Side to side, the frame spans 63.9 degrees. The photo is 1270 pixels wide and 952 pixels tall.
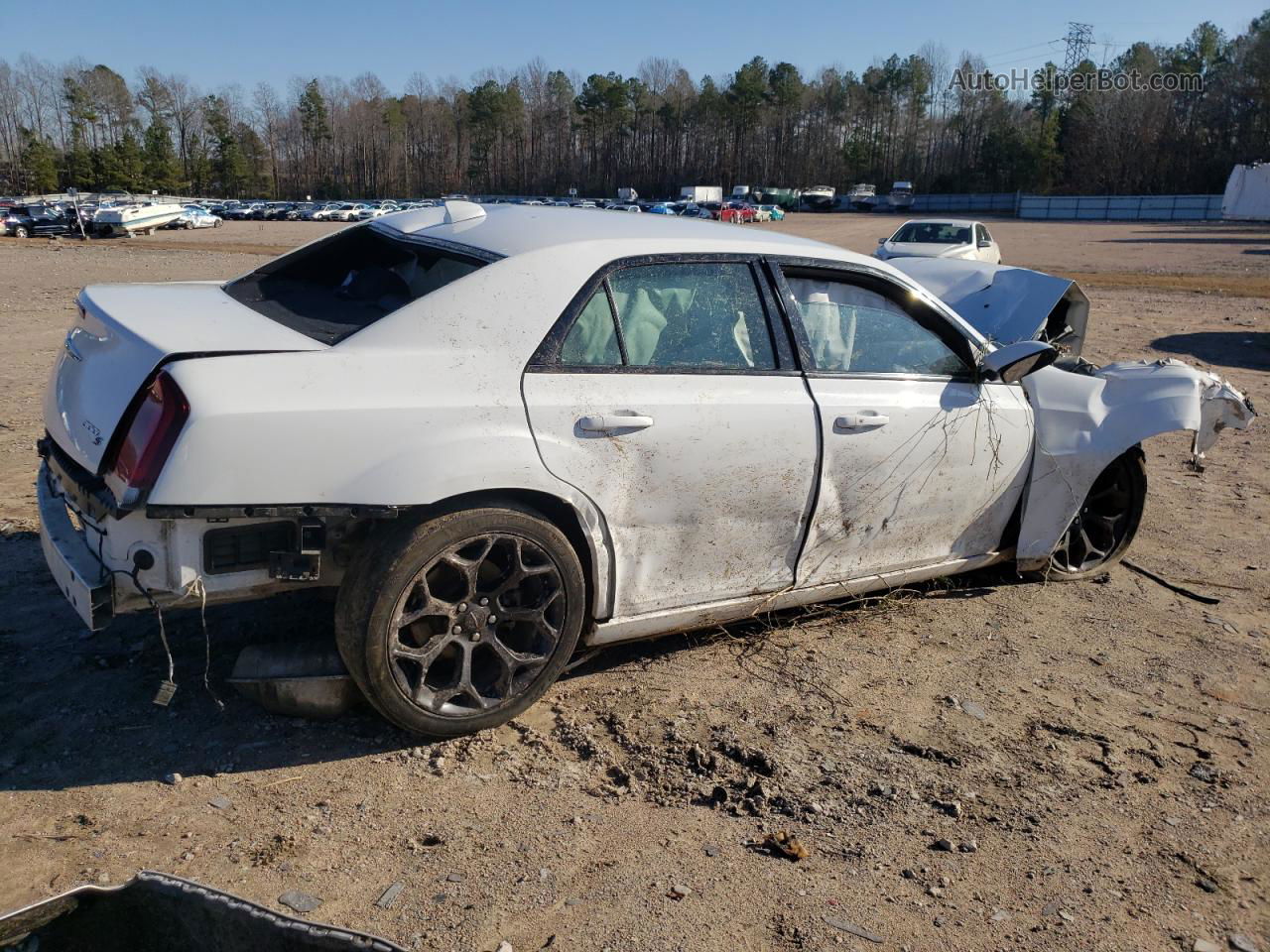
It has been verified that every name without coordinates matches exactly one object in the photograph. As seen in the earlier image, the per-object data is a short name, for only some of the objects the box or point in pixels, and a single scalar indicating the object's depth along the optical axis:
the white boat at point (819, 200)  89.25
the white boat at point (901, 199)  84.50
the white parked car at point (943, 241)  21.45
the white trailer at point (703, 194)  85.69
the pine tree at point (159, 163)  103.50
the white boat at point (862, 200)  85.69
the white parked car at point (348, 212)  69.88
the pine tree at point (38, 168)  94.56
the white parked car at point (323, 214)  73.12
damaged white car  2.93
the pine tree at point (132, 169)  100.50
